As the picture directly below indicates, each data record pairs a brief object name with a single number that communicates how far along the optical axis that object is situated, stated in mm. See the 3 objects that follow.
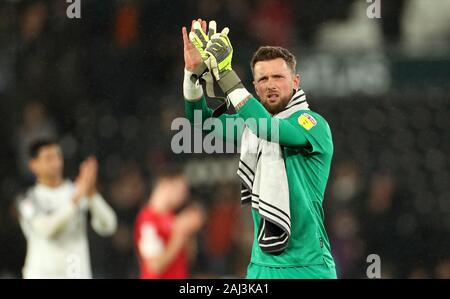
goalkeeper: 8984
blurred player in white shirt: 14867
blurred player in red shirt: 14961
